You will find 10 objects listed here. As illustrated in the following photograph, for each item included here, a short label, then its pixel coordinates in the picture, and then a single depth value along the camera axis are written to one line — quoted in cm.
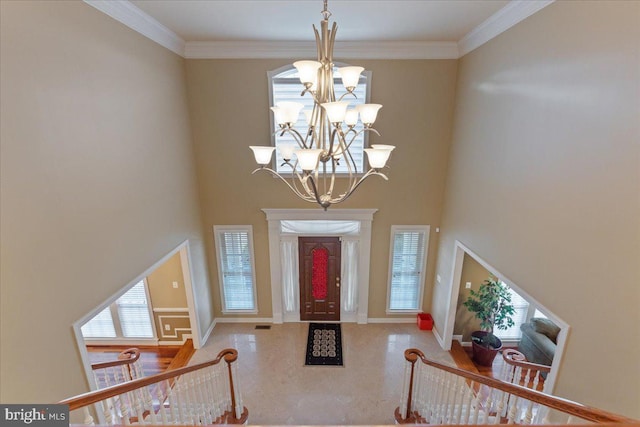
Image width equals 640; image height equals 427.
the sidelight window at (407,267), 564
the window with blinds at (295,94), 485
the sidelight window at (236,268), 562
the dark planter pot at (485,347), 513
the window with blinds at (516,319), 583
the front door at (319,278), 575
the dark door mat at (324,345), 505
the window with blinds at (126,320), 572
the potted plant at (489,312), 499
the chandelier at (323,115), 207
